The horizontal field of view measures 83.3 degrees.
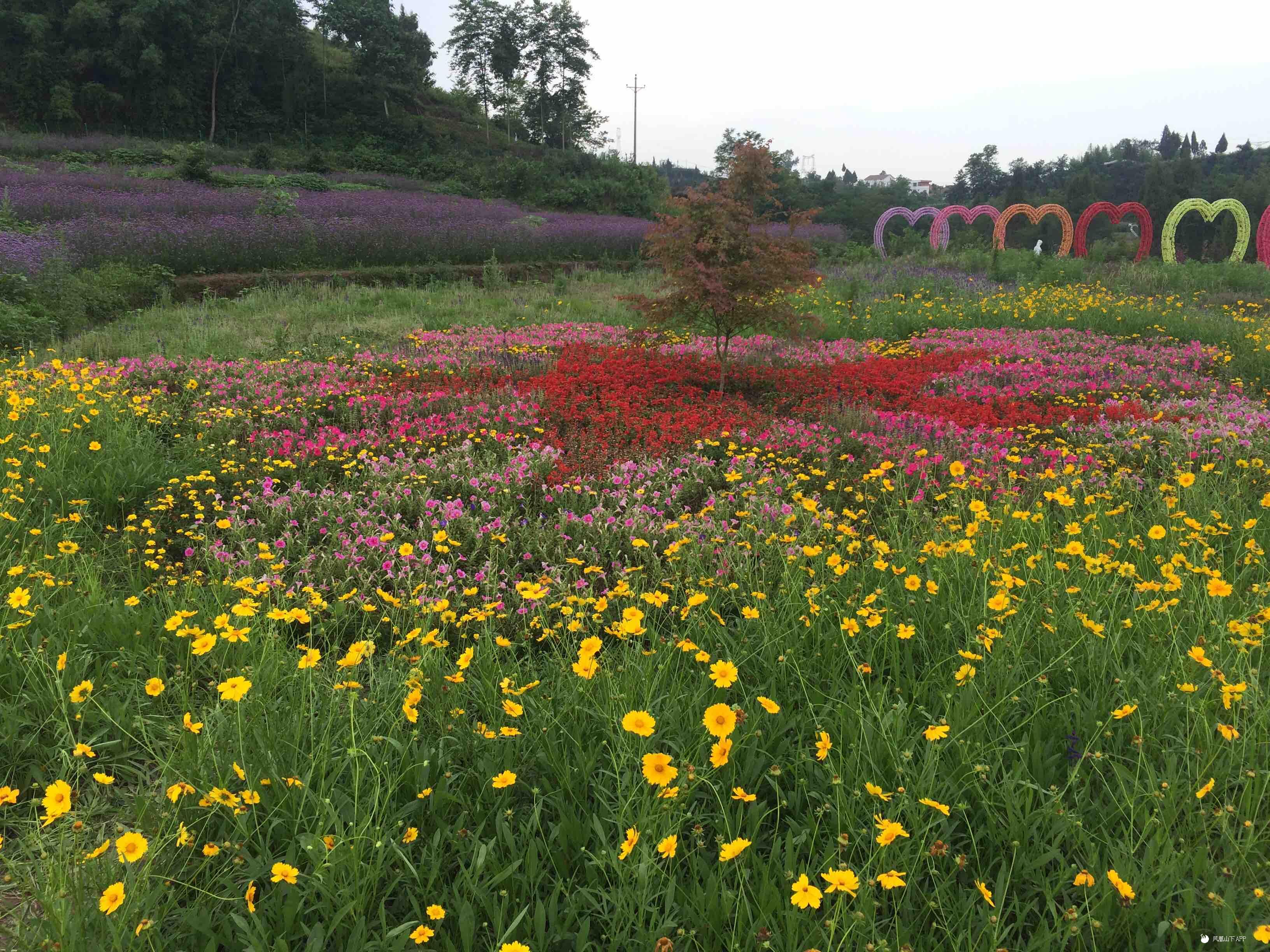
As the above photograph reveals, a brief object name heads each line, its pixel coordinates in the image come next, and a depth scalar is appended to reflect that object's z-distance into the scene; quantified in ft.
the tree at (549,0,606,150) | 139.85
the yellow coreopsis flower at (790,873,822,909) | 3.96
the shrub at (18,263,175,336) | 30.07
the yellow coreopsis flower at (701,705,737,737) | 4.76
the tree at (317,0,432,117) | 119.85
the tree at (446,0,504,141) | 135.74
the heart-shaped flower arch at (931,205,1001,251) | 76.79
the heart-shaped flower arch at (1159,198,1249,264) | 60.29
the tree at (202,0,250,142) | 105.70
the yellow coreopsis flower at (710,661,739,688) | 5.44
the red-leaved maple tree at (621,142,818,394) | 23.67
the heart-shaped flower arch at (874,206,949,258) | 79.71
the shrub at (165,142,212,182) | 63.82
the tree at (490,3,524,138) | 138.51
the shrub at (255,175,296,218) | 52.24
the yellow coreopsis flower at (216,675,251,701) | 5.26
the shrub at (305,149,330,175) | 92.73
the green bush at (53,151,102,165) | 72.75
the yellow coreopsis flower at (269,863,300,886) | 4.63
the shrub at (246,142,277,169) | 88.12
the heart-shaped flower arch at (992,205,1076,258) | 73.15
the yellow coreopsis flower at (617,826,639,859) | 4.52
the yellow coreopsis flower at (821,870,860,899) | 4.02
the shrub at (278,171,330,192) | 72.64
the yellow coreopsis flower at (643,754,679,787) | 4.47
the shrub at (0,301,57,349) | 26.68
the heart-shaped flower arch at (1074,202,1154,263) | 67.26
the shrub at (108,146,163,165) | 75.92
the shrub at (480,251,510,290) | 46.60
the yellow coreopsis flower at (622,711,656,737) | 4.93
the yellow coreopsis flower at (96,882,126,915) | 3.93
